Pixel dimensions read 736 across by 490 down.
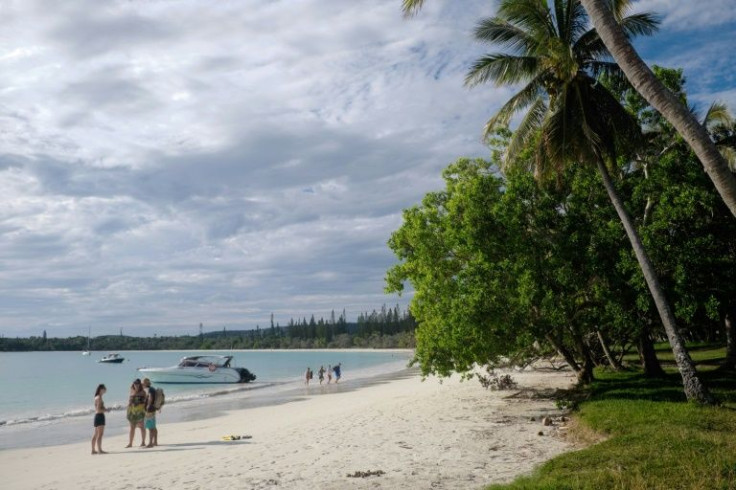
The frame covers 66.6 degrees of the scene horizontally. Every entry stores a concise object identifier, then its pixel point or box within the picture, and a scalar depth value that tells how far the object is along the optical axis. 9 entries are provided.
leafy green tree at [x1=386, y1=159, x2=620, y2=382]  15.80
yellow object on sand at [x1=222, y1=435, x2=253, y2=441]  16.31
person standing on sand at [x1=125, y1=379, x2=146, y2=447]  15.17
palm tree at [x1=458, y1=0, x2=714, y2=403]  13.84
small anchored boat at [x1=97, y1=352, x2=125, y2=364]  128.75
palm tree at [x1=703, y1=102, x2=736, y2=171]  19.55
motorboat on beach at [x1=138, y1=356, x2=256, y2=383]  51.41
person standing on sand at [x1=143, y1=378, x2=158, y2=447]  15.27
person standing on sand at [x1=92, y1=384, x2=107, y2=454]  14.95
